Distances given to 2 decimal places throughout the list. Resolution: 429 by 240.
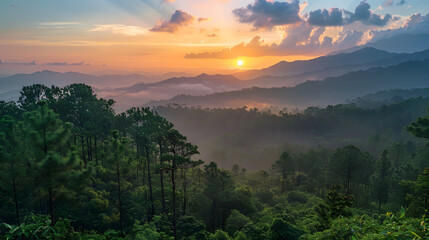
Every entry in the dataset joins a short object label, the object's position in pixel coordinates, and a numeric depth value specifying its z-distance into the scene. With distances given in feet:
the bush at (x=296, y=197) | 154.71
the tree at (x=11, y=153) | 52.01
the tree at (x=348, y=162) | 122.72
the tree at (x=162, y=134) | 86.25
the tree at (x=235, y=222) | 88.43
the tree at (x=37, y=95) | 111.75
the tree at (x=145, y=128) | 94.89
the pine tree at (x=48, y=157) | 50.20
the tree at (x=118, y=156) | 69.94
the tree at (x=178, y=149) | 82.89
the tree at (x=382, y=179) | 128.77
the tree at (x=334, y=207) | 51.44
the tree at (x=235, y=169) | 262.14
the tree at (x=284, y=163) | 180.96
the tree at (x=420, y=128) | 66.25
